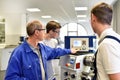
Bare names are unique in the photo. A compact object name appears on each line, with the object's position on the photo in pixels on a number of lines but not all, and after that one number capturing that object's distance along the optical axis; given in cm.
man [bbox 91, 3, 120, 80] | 69
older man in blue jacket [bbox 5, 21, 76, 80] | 113
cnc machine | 133
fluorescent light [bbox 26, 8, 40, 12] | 554
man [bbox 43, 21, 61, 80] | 168
